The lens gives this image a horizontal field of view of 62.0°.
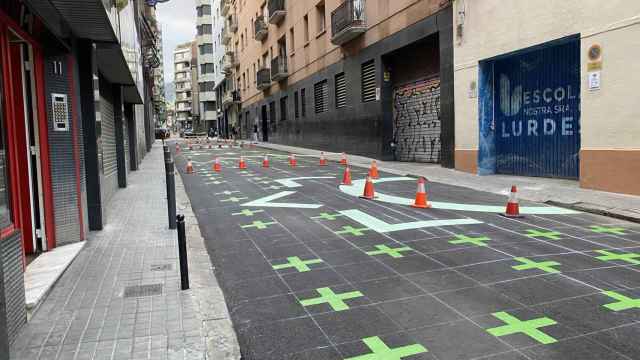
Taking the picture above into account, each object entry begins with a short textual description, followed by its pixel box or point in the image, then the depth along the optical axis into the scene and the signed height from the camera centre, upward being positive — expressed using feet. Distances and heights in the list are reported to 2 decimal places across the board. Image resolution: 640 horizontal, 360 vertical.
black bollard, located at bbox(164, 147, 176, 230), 24.07 -2.38
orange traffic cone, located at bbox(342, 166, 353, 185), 42.27 -3.57
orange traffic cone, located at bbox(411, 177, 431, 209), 30.99 -3.87
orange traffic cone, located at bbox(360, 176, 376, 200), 34.78 -3.84
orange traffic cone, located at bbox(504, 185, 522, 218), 28.04 -4.08
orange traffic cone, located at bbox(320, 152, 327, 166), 65.33 -3.35
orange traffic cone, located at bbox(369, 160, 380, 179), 46.65 -3.48
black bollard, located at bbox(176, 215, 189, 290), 16.43 -3.56
